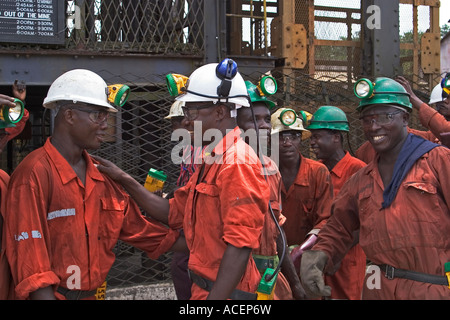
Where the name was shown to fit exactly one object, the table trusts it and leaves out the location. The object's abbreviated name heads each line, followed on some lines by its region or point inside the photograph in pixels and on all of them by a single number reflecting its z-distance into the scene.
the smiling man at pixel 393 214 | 3.08
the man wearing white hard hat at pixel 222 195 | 2.53
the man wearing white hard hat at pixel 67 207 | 2.77
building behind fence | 5.75
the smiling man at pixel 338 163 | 4.75
